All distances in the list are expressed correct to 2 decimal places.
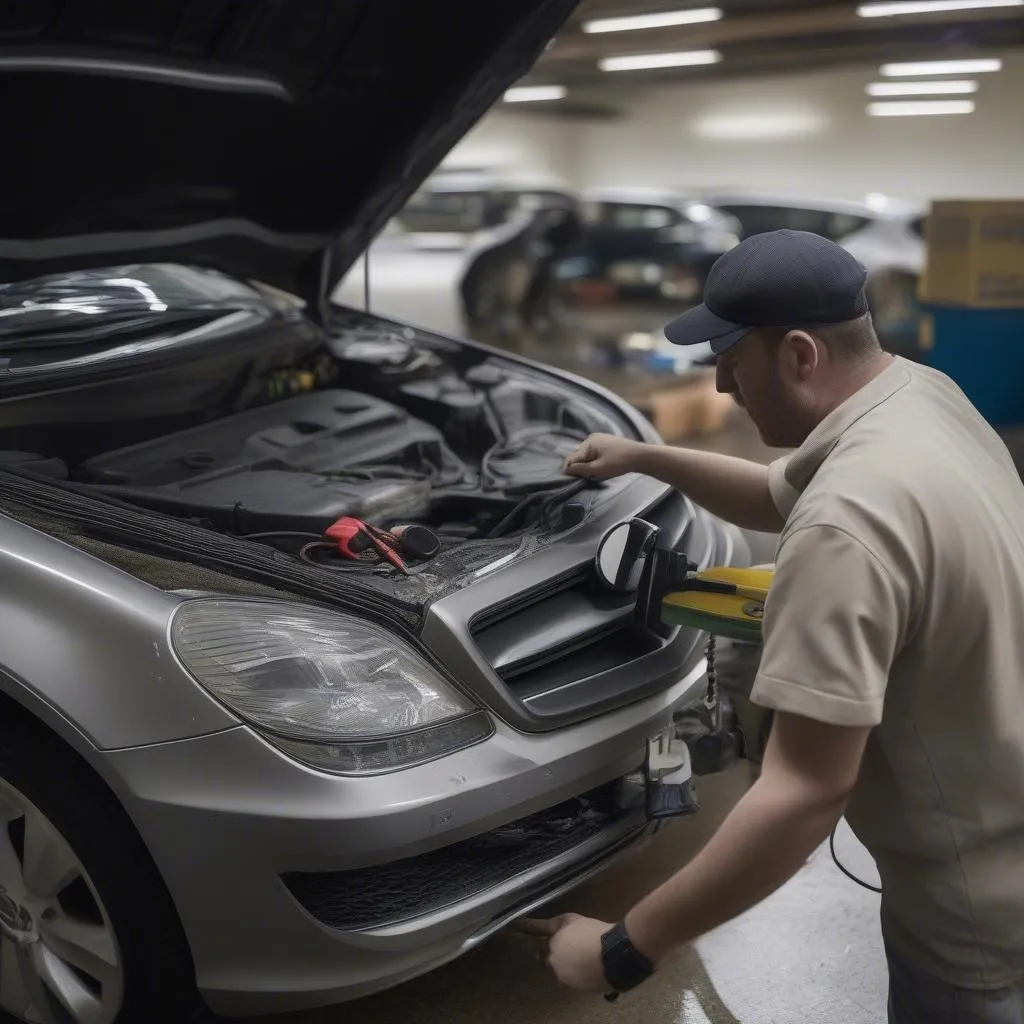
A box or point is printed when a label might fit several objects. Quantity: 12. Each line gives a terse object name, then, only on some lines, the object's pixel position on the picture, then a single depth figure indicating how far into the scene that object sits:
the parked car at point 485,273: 8.07
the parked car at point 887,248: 7.05
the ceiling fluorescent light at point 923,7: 6.48
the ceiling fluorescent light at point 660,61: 10.52
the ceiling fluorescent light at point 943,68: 8.69
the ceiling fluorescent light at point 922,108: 10.31
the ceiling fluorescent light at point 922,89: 9.79
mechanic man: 1.09
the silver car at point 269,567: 1.41
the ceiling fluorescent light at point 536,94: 12.84
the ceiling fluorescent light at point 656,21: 8.00
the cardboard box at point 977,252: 4.49
